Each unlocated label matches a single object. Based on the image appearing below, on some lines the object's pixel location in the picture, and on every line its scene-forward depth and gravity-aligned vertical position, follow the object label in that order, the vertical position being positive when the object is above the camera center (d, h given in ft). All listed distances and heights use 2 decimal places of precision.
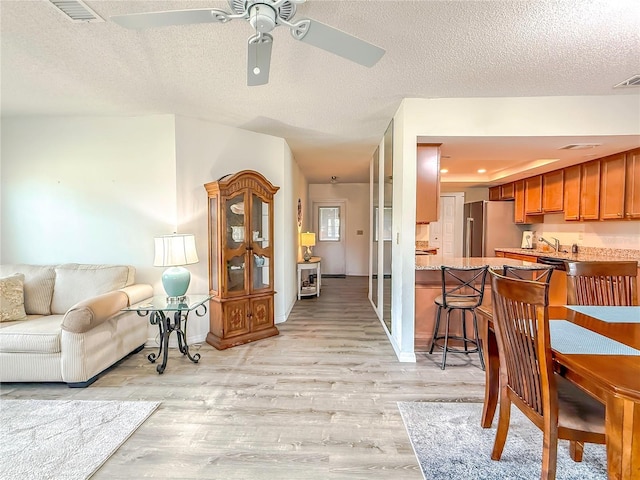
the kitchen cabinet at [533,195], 16.49 +1.76
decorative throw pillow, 8.59 -1.98
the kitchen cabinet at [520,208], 17.81 +1.14
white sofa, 7.78 -2.53
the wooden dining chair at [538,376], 4.17 -2.16
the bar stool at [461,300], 9.34 -2.25
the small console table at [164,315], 8.75 -2.57
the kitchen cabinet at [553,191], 14.97 +1.78
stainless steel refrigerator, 19.15 -0.08
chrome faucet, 15.93 -0.82
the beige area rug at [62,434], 5.26 -4.01
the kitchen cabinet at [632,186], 11.06 +1.48
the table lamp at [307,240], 18.88 -0.72
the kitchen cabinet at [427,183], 10.73 +1.57
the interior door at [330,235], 25.93 -0.62
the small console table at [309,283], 18.13 -3.36
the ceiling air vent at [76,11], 5.26 +3.80
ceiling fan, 4.42 +2.98
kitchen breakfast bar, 10.83 -2.47
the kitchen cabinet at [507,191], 19.16 +2.28
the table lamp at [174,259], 9.04 -0.91
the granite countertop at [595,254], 12.32 -1.21
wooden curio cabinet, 10.53 -1.17
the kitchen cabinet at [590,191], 12.84 +1.56
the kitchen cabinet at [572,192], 13.94 +1.61
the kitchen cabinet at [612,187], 11.70 +1.57
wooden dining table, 3.46 -1.74
